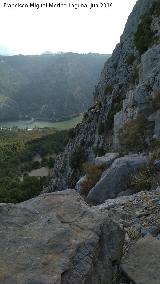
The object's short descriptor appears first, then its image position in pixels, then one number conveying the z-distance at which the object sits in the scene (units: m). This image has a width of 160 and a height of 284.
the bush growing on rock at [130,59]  59.76
